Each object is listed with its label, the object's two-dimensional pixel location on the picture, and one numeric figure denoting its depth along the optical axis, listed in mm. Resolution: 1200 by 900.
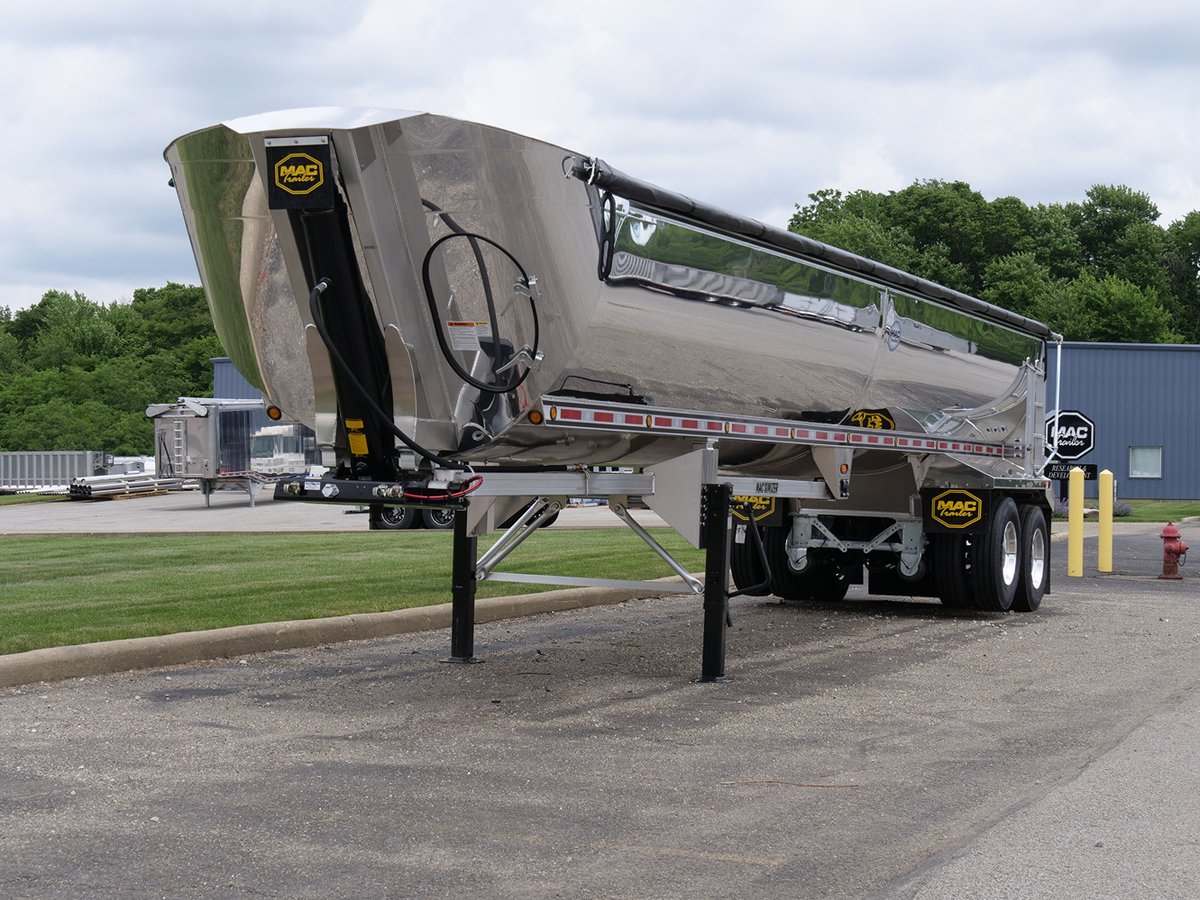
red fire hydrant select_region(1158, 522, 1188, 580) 18906
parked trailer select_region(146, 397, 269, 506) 36625
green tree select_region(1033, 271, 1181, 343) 77250
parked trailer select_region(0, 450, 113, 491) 52094
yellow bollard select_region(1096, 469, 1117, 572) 20312
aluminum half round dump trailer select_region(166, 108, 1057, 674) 7953
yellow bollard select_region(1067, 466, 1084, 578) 19922
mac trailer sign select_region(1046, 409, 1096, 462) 22641
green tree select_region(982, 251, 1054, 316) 80875
